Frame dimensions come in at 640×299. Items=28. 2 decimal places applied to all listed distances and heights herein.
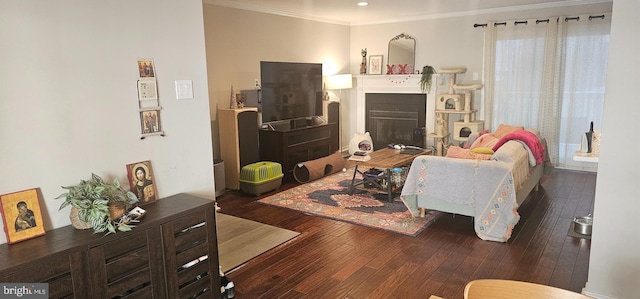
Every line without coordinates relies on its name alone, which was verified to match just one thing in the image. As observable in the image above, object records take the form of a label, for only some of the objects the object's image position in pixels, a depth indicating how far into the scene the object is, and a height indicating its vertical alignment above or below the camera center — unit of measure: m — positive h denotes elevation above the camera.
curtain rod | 5.68 +0.95
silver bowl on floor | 3.74 -1.20
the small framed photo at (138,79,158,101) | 2.41 +0.03
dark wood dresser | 1.81 -0.75
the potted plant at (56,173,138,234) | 2.03 -0.52
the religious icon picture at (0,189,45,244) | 1.91 -0.53
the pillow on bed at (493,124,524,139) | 5.29 -0.51
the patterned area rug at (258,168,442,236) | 4.07 -1.21
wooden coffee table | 4.61 -0.77
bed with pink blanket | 3.57 -0.84
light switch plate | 2.61 +0.04
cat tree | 6.51 -0.31
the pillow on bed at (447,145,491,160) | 3.83 -0.58
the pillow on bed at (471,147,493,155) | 4.00 -0.57
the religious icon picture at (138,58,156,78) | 2.40 +0.16
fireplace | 7.14 -0.20
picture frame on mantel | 7.58 +0.48
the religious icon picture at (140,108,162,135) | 2.44 -0.14
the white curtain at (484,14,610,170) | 5.78 +0.17
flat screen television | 5.67 +0.05
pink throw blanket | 4.33 -0.52
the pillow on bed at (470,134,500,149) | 4.80 -0.59
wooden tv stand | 5.67 -0.70
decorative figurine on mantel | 7.64 +0.52
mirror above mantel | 7.24 +0.63
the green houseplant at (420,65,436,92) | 6.89 +0.22
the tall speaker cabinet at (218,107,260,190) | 5.23 -0.55
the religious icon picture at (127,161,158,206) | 2.39 -0.48
